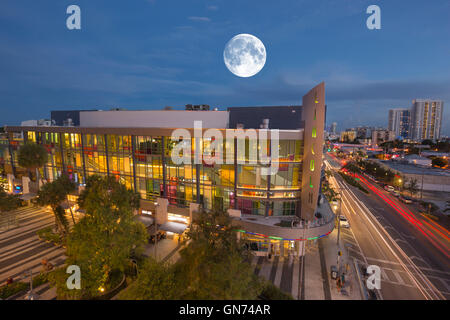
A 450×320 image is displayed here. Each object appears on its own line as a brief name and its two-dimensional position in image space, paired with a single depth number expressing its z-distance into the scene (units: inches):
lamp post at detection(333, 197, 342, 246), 1799.7
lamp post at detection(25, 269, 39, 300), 736.0
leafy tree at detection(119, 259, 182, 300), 611.5
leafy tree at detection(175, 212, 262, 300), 577.9
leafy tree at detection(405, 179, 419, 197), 2255.2
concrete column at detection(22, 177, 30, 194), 1964.8
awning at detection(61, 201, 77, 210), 1705.2
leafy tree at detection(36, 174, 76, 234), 1197.7
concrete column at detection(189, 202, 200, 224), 1318.9
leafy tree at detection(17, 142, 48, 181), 1334.9
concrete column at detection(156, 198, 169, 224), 1435.8
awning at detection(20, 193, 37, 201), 1782.2
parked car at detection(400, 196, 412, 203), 2141.2
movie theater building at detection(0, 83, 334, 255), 1165.1
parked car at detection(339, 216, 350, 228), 1579.7
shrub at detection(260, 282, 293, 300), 782.5
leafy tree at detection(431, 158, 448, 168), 3679.4
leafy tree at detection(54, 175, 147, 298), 792.9
